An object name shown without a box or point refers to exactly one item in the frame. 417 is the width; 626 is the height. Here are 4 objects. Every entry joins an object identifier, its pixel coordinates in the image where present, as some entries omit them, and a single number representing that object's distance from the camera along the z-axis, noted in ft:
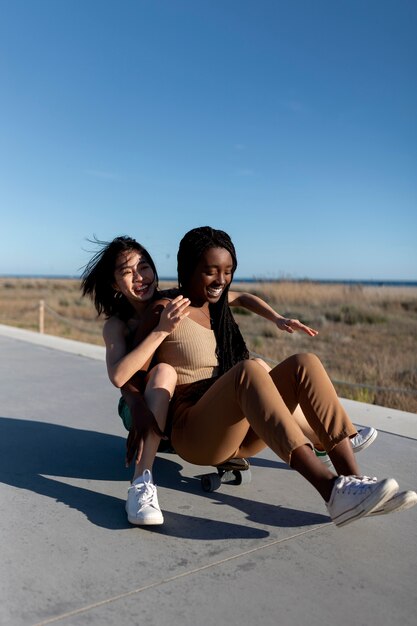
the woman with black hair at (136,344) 8.23
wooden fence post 35.70
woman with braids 7.10
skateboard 8.95
